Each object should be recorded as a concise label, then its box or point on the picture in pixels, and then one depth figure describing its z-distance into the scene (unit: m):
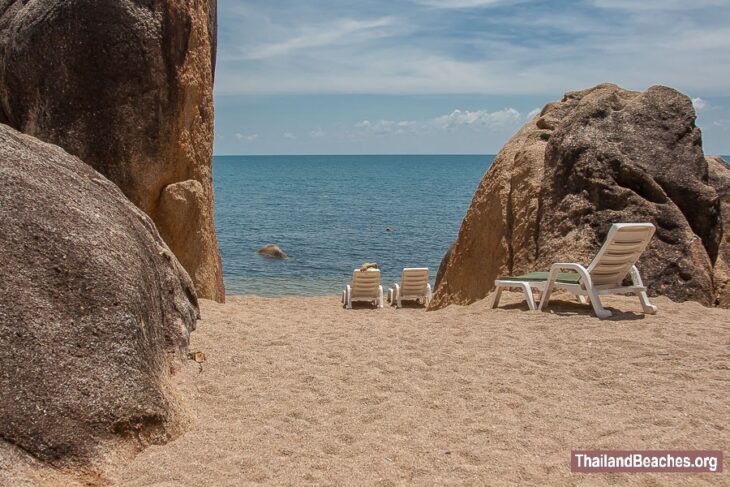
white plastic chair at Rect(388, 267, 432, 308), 14.73
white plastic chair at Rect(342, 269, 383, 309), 14.29
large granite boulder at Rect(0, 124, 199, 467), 4.09
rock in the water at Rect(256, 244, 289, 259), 26.80
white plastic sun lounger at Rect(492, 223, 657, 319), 8.28
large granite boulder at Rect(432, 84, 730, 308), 9.80
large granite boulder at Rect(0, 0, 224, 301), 9.38
